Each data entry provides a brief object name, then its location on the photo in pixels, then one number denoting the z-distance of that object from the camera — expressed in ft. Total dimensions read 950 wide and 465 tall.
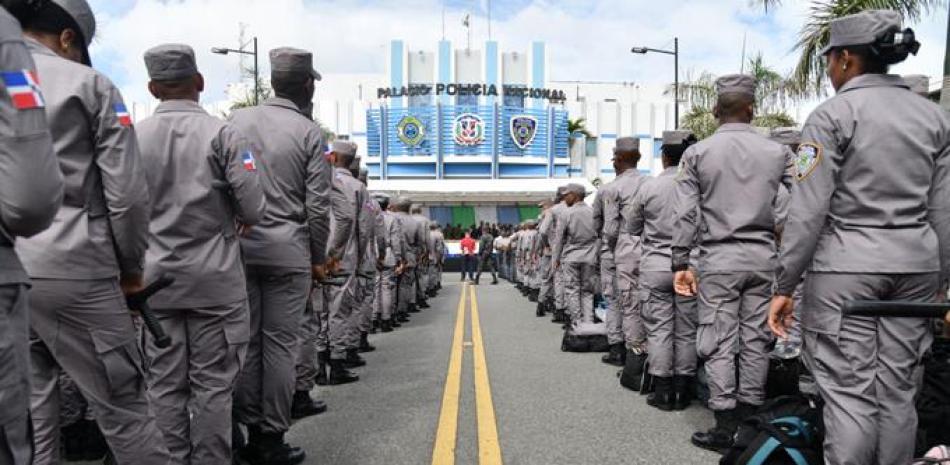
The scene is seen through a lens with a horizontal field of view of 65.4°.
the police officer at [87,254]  9.03
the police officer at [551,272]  41.78
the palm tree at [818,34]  35.20
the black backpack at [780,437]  10.59
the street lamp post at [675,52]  78.68
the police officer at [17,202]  6.04
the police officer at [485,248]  85.97
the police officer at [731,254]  15.49
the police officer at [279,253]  14.46
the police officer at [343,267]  21.67
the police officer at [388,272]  37.83
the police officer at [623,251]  23.62
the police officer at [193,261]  11.93
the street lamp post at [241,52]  77.00
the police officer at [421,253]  48.80
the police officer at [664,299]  19.11
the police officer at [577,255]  36.81
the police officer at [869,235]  10.07
